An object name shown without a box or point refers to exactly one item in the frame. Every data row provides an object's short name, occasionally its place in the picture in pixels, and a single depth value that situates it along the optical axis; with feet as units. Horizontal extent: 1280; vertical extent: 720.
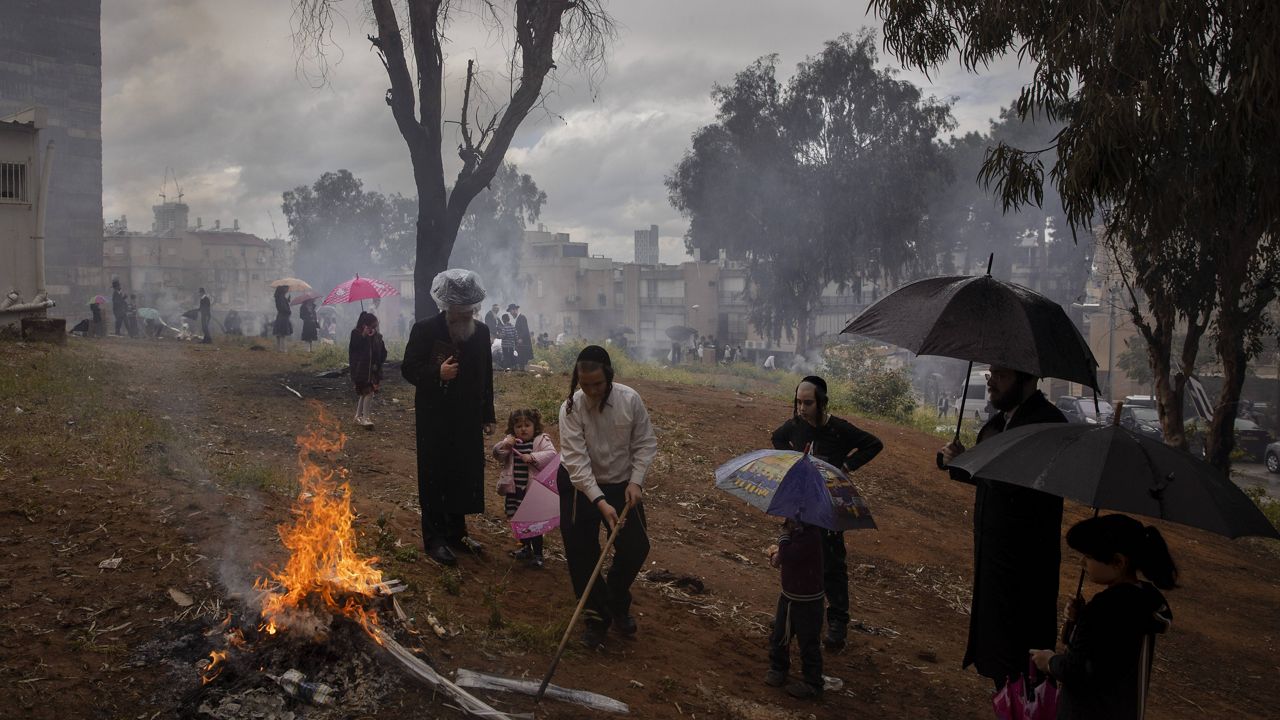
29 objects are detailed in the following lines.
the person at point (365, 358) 36.32
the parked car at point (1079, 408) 87.92
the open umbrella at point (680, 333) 167.94
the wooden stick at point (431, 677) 13.00
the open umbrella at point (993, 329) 14.15
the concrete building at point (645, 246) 257.14
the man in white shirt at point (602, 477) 15.79
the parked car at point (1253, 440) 81.66
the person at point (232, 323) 103.97
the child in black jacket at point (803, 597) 15.52
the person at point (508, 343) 62.03
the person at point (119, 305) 87.04
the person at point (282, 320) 67.46
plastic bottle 12.67
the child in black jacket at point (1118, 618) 10.28
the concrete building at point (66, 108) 110.63
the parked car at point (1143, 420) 78.70
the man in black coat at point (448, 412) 19.31
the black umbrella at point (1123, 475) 10.50
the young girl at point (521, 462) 20.72
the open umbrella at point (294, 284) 73.04
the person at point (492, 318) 76.74
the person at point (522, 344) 62.85
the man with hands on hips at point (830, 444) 18.12
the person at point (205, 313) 78.33
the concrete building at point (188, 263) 180.14
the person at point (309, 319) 72.28
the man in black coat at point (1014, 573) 13.12
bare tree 46.42
